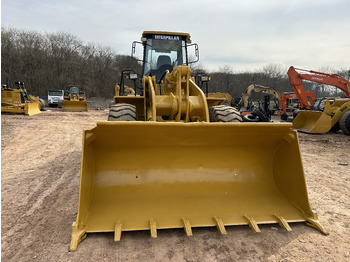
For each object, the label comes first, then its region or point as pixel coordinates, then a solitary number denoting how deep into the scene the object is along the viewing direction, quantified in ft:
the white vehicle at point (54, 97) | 89.04
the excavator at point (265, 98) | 60.52
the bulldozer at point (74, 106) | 74.55
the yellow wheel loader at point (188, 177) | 8.74
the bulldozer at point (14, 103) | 52.40
